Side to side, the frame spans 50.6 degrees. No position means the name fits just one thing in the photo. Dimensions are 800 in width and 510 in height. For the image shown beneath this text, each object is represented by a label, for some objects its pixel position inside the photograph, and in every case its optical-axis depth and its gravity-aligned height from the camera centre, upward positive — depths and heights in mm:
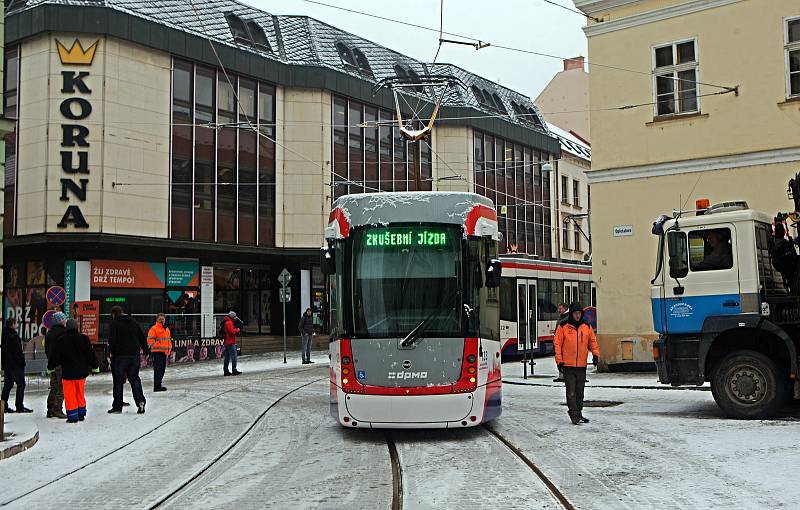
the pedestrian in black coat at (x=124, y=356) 14766 -694
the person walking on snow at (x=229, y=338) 23969 -664
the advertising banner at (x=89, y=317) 26969 -7
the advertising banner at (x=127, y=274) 30453 +1545
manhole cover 14750 -1642
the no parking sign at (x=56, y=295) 22969 +600
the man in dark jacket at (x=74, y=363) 13219 -733
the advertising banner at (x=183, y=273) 33000 +1690
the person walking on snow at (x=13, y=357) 14789 -689
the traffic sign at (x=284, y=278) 29328 +1254
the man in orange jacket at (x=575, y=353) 12273 -630
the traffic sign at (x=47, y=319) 21105 -58
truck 12203 +30
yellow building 19062 +4428
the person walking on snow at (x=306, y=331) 28312 -583
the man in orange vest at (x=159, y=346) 18688 -671
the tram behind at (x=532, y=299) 25562 +384
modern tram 10680 +16
